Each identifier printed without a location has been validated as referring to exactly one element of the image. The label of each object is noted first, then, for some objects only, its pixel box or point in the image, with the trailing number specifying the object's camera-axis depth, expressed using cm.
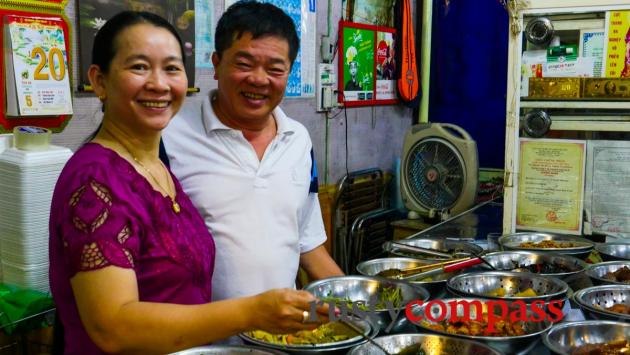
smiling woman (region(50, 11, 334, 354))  125
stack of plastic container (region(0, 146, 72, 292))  216
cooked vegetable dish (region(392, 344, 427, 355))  158
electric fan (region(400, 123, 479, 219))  418
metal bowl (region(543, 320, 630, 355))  171
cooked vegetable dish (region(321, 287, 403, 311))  185
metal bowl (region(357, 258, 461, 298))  228
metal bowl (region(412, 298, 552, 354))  158
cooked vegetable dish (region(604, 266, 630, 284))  226
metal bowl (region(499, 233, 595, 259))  265
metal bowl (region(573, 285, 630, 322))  200
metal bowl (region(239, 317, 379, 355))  149
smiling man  183
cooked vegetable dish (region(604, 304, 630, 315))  191
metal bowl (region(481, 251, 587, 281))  242
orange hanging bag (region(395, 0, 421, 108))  523
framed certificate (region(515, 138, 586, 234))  335
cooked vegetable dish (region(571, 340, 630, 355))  161
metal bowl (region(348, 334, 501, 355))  156
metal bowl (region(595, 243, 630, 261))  265
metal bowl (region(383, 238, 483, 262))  260
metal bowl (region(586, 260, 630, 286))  230
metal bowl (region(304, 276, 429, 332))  198
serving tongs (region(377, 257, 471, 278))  227
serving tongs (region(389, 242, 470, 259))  253
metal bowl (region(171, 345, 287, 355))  144
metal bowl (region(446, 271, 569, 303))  209
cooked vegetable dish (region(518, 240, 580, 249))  279
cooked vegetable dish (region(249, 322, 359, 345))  161
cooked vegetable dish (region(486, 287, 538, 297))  204
